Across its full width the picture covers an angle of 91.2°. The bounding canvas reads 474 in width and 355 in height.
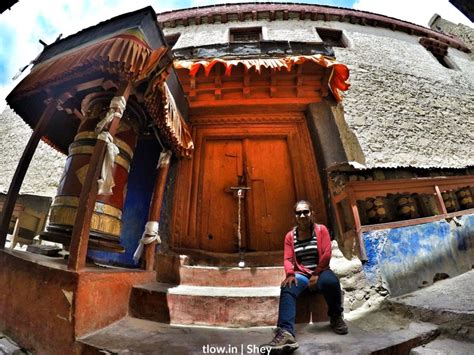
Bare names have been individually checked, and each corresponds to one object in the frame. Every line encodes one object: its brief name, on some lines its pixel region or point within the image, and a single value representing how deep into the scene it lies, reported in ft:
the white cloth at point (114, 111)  8.34
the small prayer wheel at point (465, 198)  15.90
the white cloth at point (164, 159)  12.60
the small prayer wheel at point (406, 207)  13.48
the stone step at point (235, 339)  6.26
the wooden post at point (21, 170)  9.24
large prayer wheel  8.83
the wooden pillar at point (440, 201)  14.04
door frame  15.20
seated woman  7.04
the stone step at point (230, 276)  10.85
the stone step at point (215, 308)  8.54
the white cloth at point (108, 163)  8.03
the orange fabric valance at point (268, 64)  14.46
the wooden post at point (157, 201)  11.10
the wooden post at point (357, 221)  11.40
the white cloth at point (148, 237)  11.06
